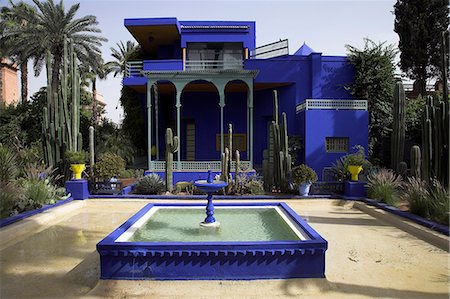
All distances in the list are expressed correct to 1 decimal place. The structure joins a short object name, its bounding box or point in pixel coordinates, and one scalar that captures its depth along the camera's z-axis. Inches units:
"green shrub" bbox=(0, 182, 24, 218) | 316.5
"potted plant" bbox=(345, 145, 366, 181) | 471.2
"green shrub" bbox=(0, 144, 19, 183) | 382.0
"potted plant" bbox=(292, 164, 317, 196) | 469.1
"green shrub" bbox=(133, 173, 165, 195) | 497.4
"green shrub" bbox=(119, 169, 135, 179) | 637.9
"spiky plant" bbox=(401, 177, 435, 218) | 325.4
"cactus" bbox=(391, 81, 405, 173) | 479.1
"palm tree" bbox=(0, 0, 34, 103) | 842.8
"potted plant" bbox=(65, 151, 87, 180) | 457.2
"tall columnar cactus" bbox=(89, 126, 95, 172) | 522.1
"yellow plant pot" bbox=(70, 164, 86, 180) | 460.1
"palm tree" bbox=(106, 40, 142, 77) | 1354.6
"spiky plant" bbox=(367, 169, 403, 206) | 411.8
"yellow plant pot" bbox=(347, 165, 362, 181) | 473.3
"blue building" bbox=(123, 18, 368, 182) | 597.3
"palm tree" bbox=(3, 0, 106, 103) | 838.5
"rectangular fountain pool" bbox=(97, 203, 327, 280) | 195.2
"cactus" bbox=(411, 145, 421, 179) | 380.7
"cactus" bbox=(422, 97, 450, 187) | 332.2
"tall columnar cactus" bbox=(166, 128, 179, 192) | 501.7
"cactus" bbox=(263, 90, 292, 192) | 485.9
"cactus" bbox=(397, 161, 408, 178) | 461.4
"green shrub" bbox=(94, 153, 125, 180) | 487.5
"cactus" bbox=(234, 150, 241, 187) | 487.0
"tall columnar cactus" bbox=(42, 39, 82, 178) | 488.1
